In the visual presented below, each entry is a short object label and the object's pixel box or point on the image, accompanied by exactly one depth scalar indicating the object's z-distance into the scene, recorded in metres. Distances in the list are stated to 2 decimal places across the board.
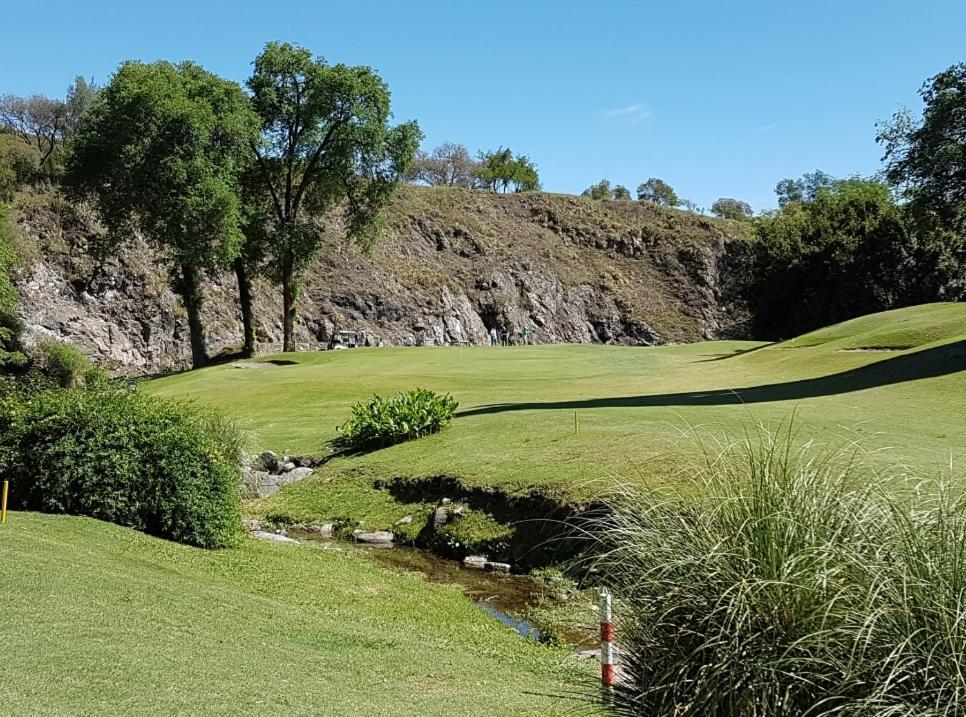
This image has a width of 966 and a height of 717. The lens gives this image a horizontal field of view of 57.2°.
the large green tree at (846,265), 57.12
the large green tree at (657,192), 134.62
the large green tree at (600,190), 117.19
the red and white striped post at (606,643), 5.62
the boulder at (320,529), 15.40
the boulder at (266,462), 18.73
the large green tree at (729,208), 118.35
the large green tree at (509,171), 100.62
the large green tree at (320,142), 43.03
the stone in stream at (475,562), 13.30
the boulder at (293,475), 18.11
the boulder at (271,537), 14.09
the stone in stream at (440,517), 14.59
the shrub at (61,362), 35.09
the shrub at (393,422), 19.44
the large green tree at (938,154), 34.38
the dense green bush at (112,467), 11.47
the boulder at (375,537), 14.77
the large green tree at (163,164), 36.53
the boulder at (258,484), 17.53
